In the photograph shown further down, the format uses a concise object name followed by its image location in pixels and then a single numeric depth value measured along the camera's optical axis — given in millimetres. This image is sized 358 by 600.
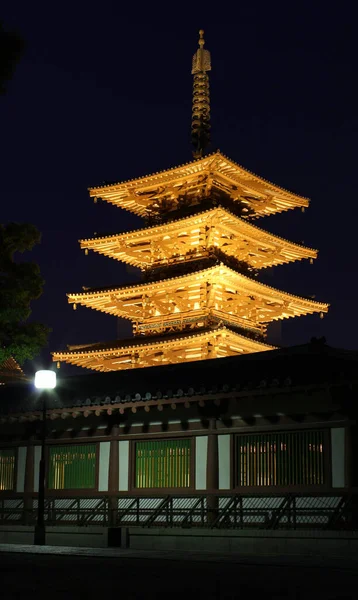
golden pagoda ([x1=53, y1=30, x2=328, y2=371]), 43094
